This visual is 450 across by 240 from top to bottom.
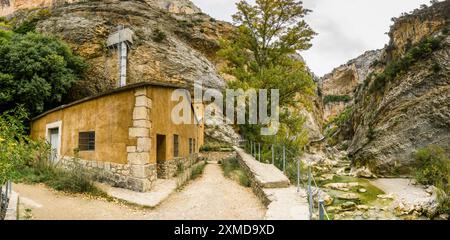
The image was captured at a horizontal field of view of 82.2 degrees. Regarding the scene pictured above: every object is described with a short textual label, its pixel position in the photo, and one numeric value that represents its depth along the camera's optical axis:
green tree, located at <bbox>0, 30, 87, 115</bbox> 15.91
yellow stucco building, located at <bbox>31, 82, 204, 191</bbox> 8.38
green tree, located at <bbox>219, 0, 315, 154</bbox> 14.18
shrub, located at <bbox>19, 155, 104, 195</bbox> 7.91
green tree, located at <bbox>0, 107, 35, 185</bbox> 4.25
